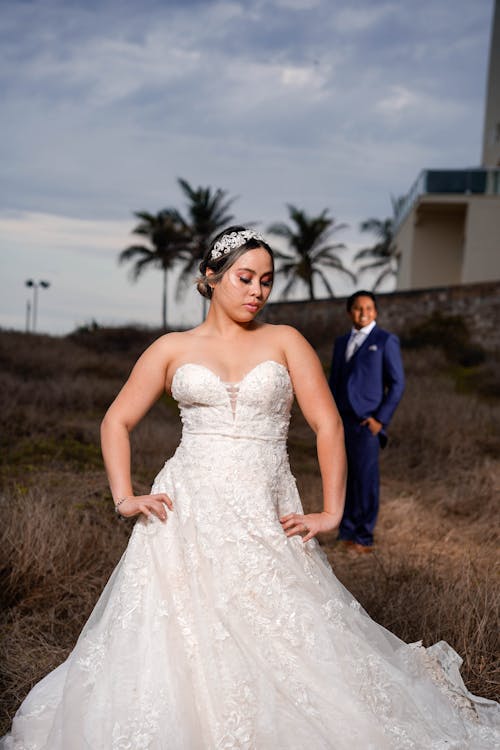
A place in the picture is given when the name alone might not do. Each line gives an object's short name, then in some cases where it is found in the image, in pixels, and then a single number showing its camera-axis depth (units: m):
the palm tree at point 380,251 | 38.19
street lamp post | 33.81
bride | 2.49
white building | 23.70
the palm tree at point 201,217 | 36.50
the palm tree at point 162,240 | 35.84
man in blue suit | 6.44
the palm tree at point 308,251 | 34.81
